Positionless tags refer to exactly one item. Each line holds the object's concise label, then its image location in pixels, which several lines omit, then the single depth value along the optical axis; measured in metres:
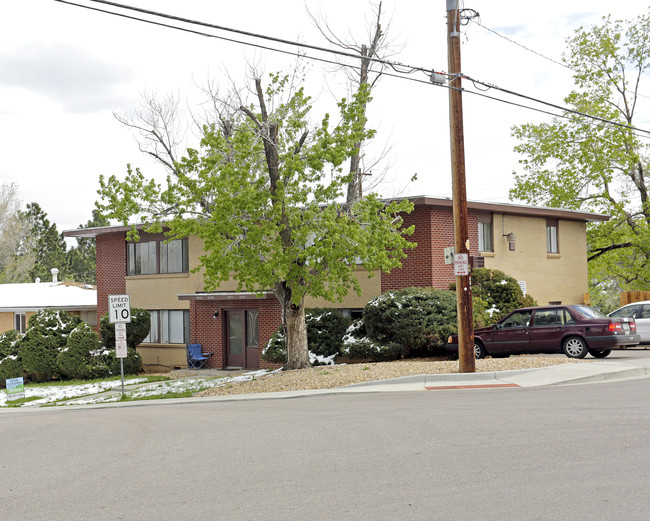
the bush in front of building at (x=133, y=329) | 29.28
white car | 23.98
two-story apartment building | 25.44
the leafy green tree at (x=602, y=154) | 37.34
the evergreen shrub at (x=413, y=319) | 22.39
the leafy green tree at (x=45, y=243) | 69.94
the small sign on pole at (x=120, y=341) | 18.86
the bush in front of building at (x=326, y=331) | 24.72
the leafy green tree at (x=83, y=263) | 77.62
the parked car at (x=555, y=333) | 19.73
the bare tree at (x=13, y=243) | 63.16
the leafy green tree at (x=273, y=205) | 18.91
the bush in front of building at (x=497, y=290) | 24.88
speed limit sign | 18.95
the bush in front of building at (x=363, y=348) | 22.75
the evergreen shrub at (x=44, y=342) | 28.31
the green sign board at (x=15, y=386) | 21.61
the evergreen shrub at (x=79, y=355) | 28.03
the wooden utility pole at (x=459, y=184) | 16.52
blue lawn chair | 29.50
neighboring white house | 37.91
